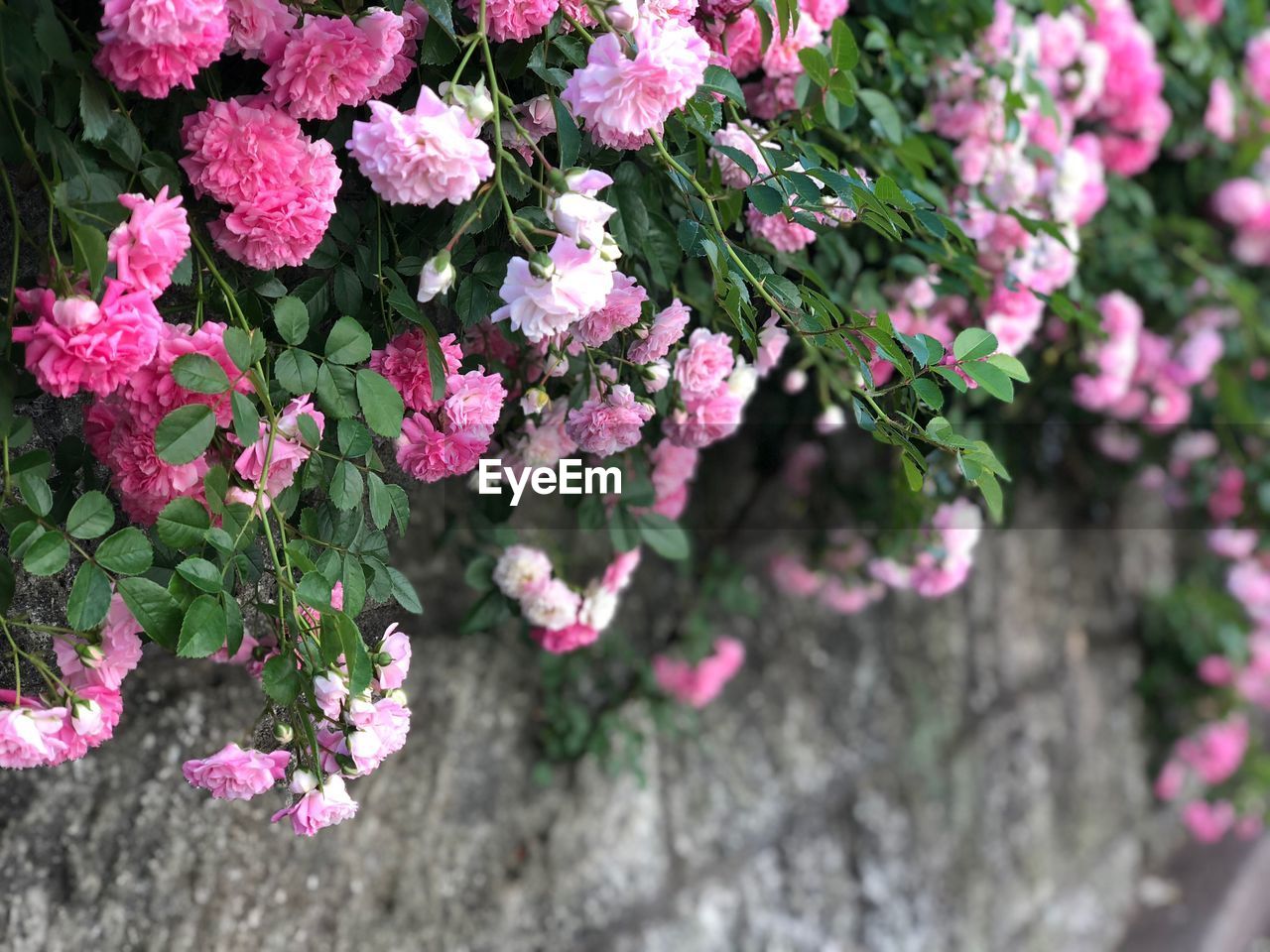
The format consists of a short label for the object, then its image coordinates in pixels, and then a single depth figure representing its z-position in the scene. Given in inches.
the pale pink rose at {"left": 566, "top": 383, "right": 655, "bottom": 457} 17.2
